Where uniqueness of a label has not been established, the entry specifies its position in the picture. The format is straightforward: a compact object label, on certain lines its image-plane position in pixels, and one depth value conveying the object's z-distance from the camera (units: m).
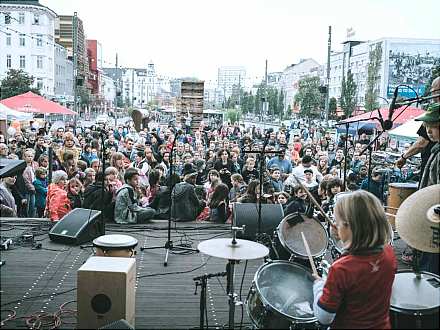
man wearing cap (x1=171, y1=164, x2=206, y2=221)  7.70
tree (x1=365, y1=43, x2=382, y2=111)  53.64
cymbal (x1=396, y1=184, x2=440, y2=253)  2.98
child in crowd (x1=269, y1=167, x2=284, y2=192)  9.13
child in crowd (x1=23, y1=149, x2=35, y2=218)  8.10
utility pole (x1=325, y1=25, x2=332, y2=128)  21.69
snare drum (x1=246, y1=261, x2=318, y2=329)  3.29
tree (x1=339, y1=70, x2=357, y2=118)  46.39
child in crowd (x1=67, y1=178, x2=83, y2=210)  7.53
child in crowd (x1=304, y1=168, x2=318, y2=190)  8.77
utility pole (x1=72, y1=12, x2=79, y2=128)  20.38
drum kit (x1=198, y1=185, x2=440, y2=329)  3.03
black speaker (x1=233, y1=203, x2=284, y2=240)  6.34
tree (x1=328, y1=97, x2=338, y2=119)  49.97
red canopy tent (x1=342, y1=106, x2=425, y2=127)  14.12
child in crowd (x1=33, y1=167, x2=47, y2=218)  8.30
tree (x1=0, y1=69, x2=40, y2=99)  38.34
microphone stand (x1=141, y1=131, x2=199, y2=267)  6.26
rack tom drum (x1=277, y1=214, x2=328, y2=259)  4.15
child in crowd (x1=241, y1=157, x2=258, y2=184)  10.08
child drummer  2.51
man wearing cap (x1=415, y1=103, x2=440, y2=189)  3.85
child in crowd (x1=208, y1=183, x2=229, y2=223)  7.60
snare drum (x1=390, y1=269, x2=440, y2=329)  3.07
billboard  54.44
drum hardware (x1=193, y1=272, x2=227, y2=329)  3.84
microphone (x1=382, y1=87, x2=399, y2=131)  5.00
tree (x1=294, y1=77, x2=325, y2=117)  47.88
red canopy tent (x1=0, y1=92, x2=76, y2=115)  15.30
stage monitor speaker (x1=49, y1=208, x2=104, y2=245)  6.42
